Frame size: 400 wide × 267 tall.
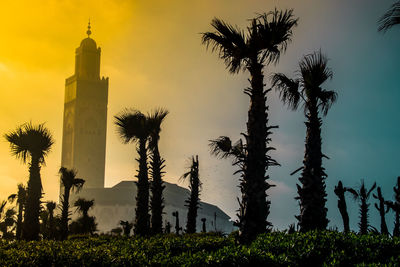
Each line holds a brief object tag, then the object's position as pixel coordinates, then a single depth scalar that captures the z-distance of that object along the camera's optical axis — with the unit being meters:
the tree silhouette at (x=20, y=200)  52.55
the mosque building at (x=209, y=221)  191.88
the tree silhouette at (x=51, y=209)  48.75
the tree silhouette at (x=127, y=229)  46.31
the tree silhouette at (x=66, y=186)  43.25
